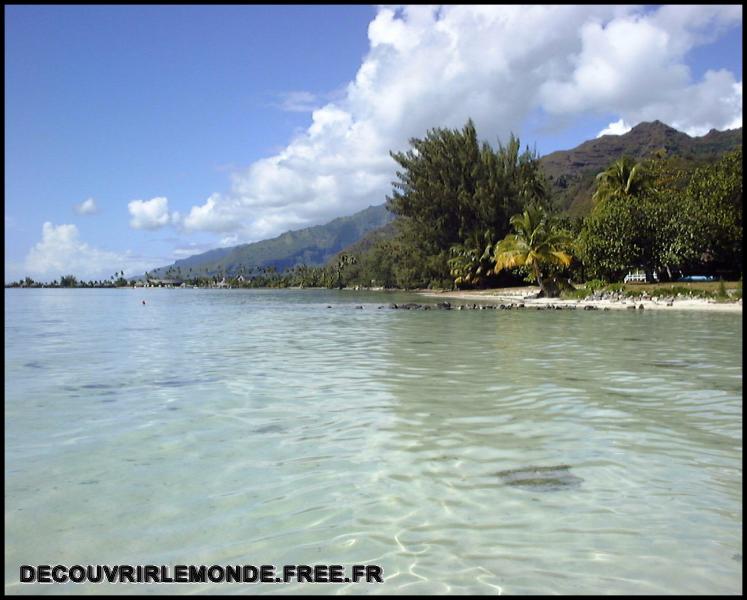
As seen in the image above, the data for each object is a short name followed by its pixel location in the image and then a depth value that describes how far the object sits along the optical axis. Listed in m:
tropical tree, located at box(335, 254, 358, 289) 140.50
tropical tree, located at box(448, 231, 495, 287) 66.25
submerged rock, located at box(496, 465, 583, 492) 5.33
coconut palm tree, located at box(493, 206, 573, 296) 48.09
